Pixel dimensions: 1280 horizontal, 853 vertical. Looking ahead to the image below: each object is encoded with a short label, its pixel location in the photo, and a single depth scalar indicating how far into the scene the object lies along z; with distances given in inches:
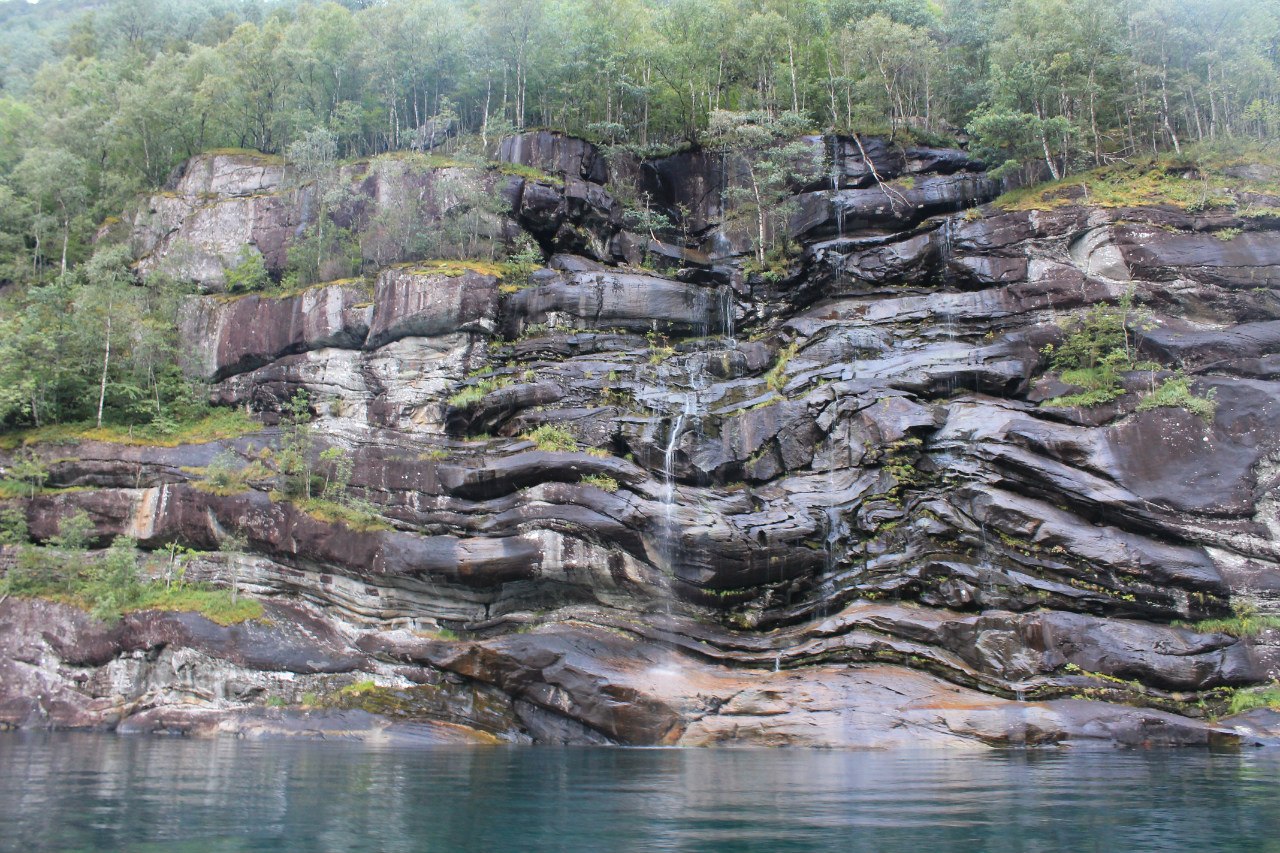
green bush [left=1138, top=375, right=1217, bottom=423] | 953.6
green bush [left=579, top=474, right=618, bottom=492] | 1020.5
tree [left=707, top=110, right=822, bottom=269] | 1421.0
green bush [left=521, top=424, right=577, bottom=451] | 1087.0
